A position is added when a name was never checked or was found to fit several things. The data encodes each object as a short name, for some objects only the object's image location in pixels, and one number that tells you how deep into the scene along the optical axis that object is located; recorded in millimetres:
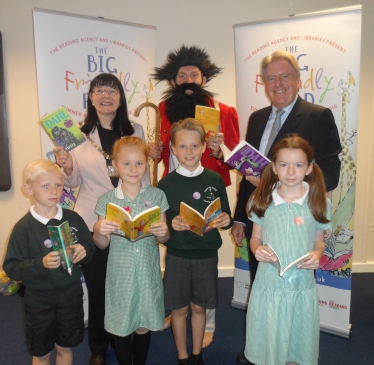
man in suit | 2209
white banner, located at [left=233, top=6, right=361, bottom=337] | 2828
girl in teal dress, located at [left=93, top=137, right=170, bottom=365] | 2027
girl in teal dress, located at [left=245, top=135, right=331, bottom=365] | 1863
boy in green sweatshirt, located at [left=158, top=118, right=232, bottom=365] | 2201
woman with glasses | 2340
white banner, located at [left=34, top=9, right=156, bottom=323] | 2801
